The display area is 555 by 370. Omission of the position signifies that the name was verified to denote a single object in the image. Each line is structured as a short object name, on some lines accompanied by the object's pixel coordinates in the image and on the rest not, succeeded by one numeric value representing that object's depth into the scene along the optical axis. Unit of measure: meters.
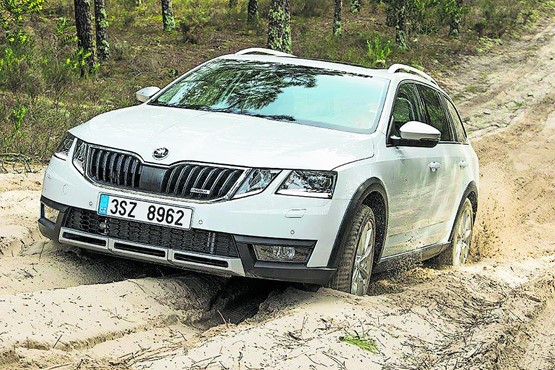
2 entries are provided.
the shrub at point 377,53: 22.62
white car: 5.72
